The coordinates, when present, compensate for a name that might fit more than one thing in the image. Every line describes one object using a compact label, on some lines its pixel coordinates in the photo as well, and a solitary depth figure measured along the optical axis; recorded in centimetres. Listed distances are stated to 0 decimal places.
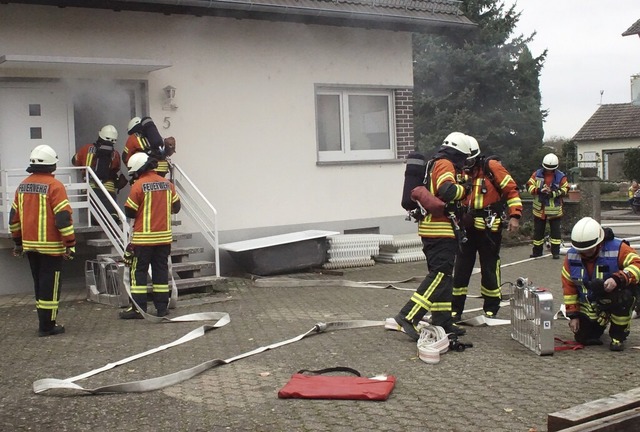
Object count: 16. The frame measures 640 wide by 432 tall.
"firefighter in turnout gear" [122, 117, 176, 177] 1055
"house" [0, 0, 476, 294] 1070
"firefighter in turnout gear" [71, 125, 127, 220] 1077
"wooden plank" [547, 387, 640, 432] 432
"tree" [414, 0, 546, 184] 2338
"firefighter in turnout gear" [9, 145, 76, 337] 797
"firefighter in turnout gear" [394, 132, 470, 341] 701
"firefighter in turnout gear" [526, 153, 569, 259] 1360
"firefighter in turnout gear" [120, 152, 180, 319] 877
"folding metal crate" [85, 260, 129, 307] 948
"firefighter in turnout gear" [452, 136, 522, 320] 788
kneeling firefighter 637
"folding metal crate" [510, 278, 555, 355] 640
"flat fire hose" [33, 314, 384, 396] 570
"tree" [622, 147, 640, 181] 3641
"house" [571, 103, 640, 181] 4581
